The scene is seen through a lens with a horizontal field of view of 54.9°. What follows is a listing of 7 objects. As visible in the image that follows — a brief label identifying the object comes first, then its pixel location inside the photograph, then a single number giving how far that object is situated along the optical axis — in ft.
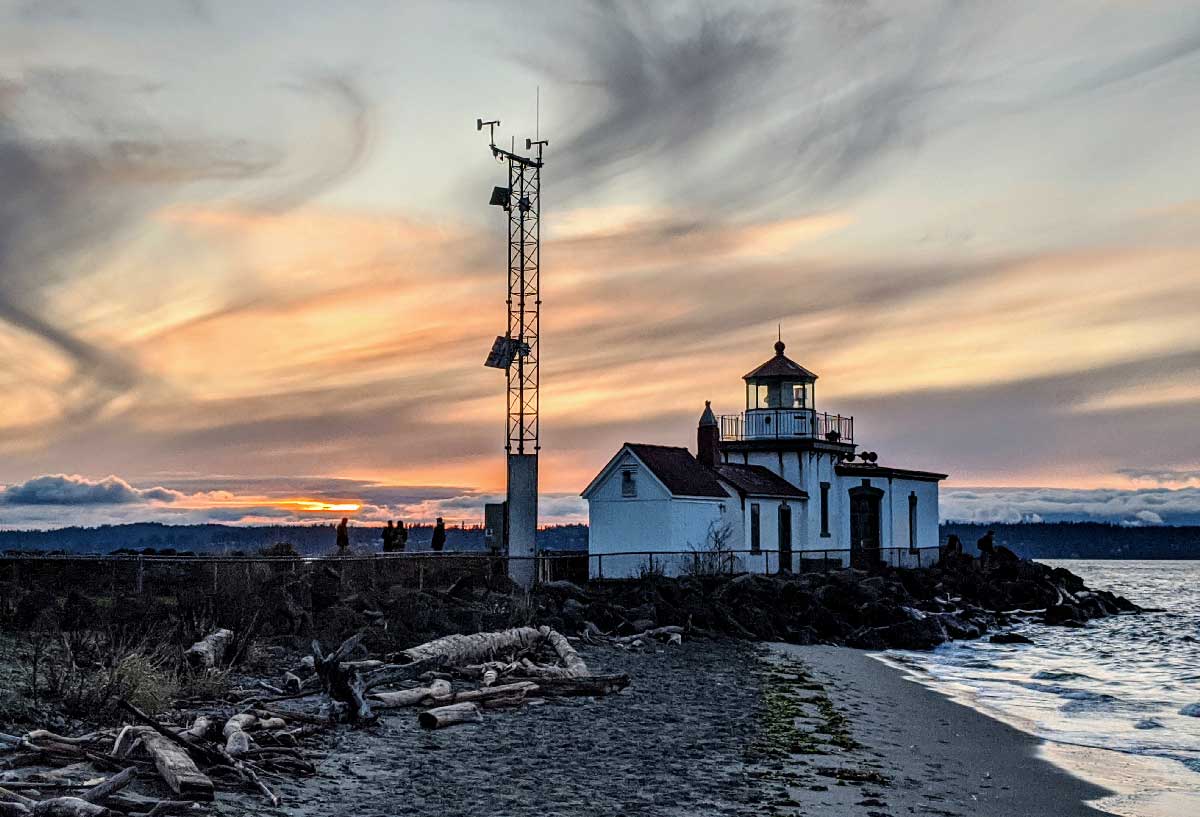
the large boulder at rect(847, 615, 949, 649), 100.53
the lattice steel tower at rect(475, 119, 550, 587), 99.35
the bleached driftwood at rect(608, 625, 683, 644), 79.85
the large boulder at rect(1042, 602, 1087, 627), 142.31
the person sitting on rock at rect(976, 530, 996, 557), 183.77
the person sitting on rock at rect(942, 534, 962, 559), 172.04
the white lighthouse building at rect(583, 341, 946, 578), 122.21
